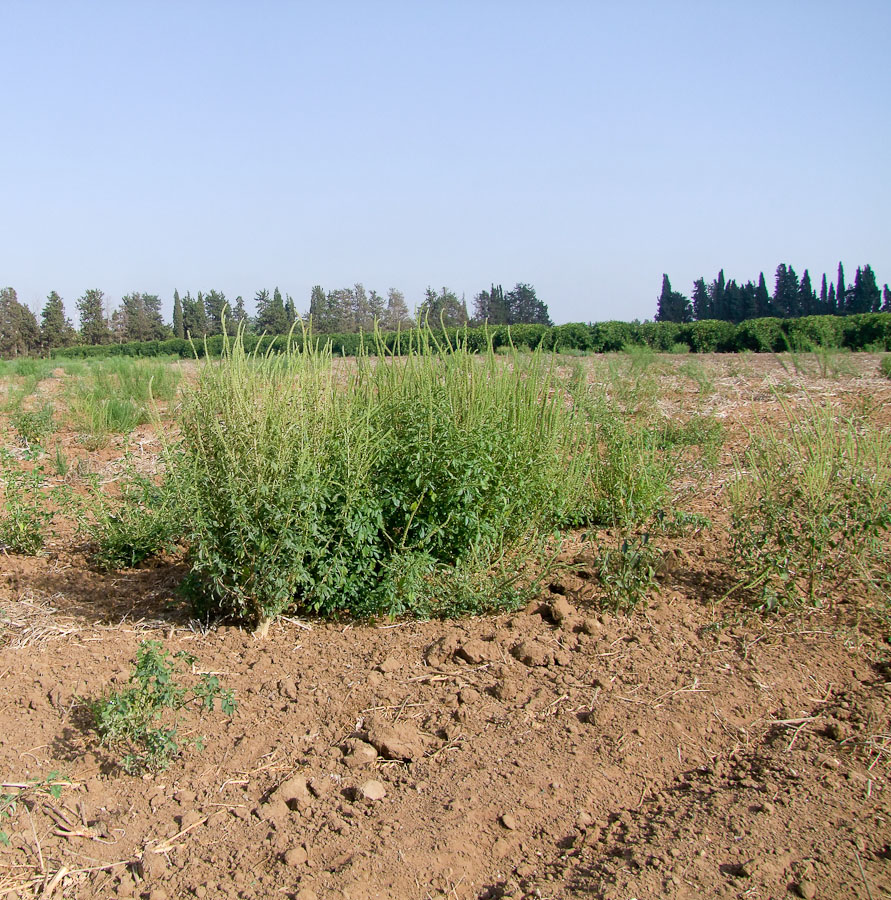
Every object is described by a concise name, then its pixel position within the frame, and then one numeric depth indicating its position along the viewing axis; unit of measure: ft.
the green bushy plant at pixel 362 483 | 12.59
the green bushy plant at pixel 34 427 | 29.30
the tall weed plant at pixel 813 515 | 12.82
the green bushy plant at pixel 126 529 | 16.38
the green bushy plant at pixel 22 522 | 16.98
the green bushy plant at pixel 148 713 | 9.77
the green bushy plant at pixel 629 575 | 13.20
